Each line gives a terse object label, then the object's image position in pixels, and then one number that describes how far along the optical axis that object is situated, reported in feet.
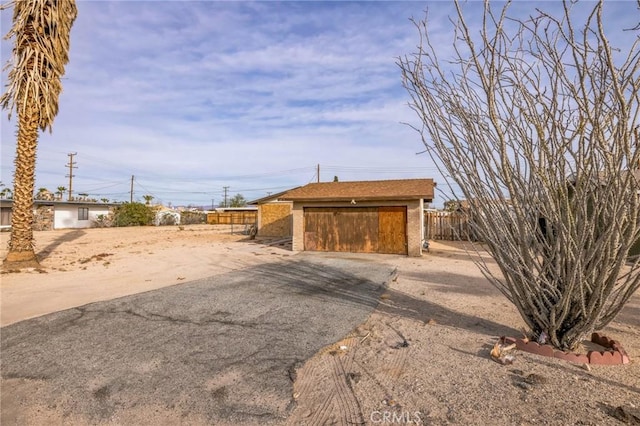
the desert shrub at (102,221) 116.98
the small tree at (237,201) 228.10
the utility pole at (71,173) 148.06
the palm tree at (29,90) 34.83
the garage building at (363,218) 46.85
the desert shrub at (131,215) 117.80
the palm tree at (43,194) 117.52
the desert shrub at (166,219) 136.87
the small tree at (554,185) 10.85
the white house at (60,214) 99.55
